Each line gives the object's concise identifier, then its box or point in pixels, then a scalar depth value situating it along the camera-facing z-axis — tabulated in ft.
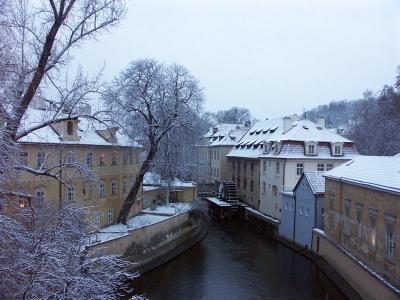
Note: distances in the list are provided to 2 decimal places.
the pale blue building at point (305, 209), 85.03
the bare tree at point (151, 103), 86.84
